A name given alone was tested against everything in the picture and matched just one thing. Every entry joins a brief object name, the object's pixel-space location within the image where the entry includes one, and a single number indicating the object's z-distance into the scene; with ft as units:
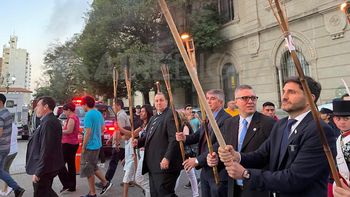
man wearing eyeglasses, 9.91
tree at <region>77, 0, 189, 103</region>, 57.41
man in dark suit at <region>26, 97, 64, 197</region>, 13.98
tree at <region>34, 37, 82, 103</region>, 105.60
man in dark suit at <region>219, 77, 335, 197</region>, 6.57
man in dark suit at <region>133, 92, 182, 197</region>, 13.52
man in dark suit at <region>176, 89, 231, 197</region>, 11.21
